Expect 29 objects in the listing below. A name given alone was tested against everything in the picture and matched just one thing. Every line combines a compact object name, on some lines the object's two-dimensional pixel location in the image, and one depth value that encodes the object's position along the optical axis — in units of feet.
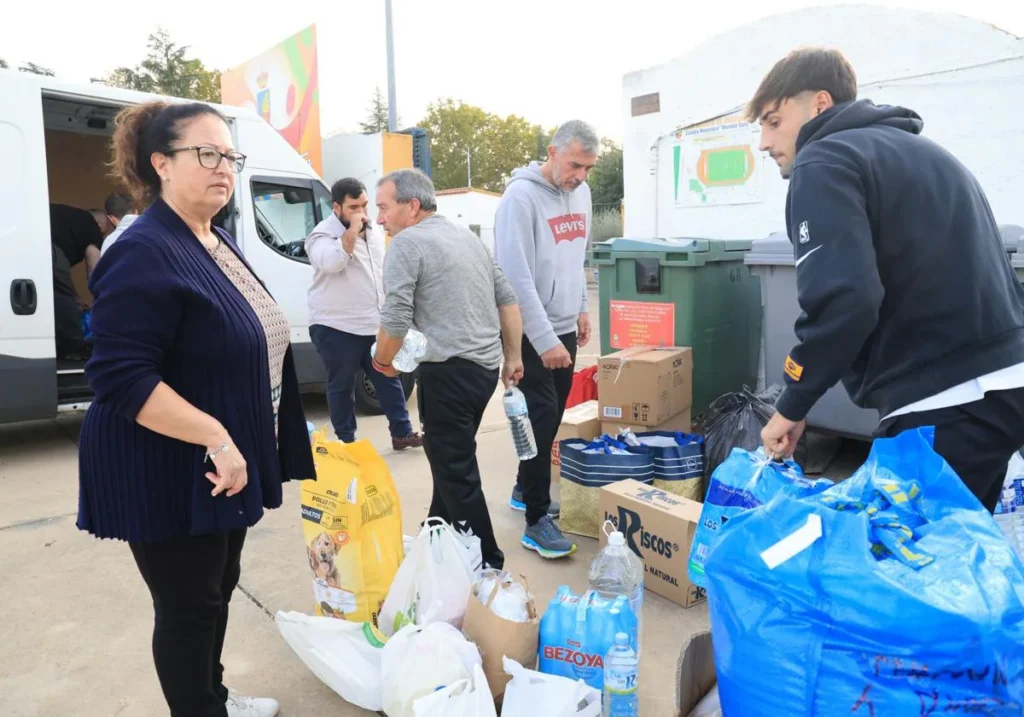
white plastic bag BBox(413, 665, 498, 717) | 5.83
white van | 15.78
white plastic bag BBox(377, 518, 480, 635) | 7.52
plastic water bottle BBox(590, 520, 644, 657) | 8.34
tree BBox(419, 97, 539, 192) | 142.92
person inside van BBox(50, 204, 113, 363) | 17.84
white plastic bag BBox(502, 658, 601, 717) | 5.93
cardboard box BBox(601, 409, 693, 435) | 13.28
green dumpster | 15.17
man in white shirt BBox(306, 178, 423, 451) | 15.49
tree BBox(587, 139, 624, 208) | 111.04
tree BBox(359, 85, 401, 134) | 166.30
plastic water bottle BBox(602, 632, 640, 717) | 6.39
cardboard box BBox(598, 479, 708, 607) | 9.56
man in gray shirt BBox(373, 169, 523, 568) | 9.14
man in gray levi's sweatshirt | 10.74
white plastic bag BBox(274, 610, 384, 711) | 7.23
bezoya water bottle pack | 6.43
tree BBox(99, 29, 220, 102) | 108.27
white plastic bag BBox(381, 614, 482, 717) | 6.41
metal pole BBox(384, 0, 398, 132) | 39.34
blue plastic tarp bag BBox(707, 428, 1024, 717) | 4.25
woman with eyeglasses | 5.19
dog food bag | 8.05
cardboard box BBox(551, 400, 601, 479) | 13.50
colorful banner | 33.40
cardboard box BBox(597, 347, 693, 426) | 13.15
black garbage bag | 12.68
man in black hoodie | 5.79
